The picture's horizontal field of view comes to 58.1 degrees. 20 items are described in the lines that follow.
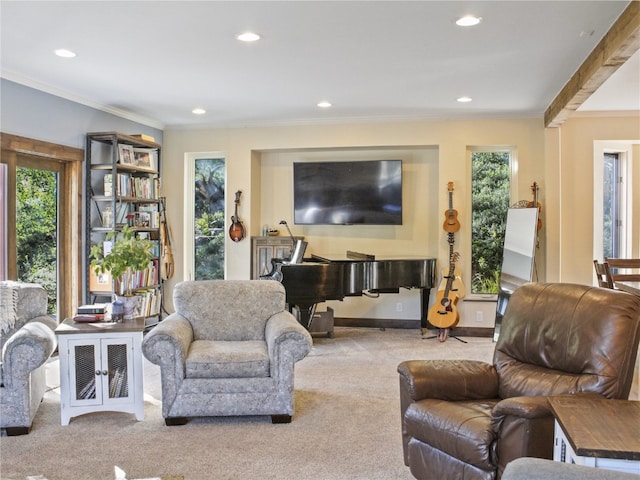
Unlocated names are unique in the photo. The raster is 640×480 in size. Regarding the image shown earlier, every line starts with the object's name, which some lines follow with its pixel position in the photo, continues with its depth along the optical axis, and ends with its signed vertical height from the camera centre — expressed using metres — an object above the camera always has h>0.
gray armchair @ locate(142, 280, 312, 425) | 3.53 -0.89
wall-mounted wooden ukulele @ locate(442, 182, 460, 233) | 6.65 +0.11
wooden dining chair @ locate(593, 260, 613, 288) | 4.78 -0.39
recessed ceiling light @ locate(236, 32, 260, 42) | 3.89 +1.31
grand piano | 5.48 -0.50
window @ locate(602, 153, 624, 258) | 6.82 +0.27
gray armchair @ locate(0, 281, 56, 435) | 3.35 -0.85
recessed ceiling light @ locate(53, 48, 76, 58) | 4.23 +1.31
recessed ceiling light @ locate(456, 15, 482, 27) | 3.56 +1.30
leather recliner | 2.27 -0.69
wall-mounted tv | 7.02 +0.44
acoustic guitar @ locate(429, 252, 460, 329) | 6.39 -0.91
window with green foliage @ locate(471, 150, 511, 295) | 6.92 +0.16
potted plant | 3.92 -0.21
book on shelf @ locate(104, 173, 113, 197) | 5.97 +0.46
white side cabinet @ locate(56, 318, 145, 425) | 3.62 -0.89
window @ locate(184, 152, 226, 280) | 7.46 +0.15
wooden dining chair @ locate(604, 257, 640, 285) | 5.02 -0.33
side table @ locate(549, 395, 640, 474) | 1.66 -0.63
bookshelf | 5.90 +0.31
